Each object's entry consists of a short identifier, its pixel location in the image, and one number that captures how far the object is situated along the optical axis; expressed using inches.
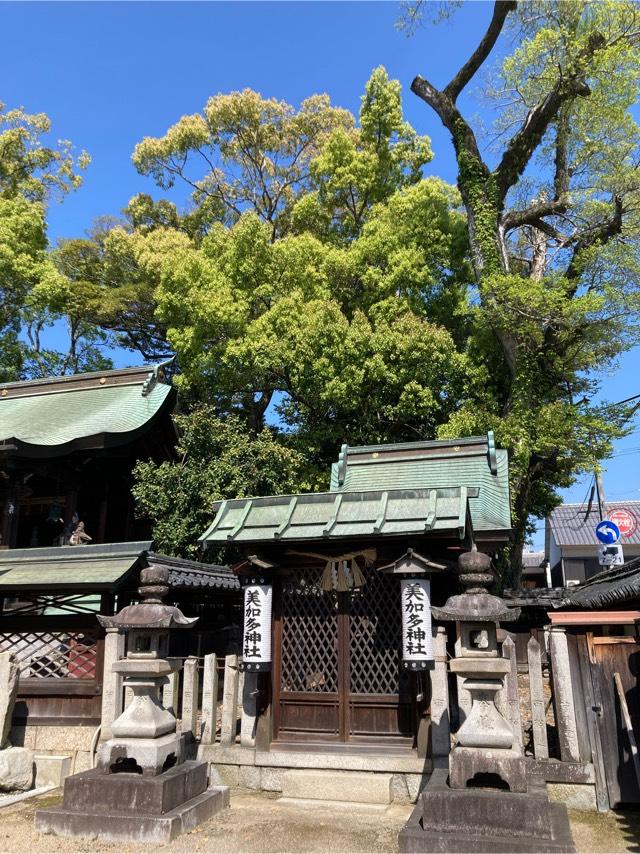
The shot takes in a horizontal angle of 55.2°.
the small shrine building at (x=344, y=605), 331.3
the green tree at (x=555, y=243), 666.8
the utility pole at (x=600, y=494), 866.3
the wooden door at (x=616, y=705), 284.2
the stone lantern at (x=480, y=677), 239.3
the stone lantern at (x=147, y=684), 281.1
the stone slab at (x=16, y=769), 338.0
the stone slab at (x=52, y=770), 359.6
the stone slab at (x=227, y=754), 344.3
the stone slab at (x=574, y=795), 285.0
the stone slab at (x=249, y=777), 339.6
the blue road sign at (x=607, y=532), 820.6
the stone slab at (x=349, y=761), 317.1
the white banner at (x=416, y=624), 318.3
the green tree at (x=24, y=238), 939.3
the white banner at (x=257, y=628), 350.3
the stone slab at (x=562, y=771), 287.3
